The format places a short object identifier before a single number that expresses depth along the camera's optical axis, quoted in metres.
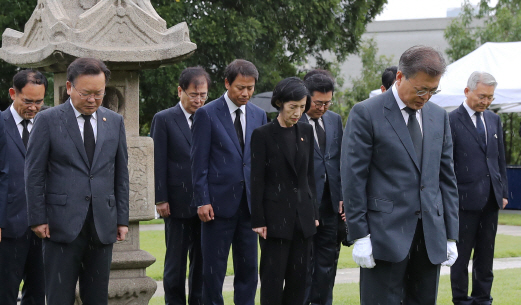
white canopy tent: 17.66
